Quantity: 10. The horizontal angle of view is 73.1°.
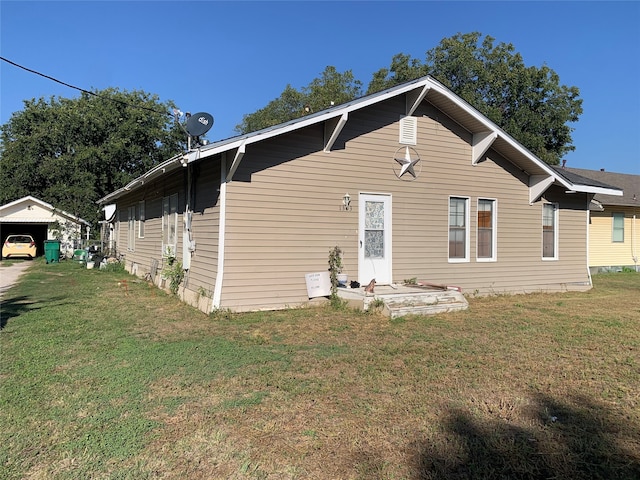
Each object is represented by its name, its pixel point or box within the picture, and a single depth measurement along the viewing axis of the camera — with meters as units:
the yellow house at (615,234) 17.58
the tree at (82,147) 27.20
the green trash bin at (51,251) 20.47
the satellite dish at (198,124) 8.52
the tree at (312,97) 35.78
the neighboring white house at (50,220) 23.91
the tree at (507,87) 28.27
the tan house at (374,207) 7.80
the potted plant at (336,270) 8.45
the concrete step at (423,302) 7.56
